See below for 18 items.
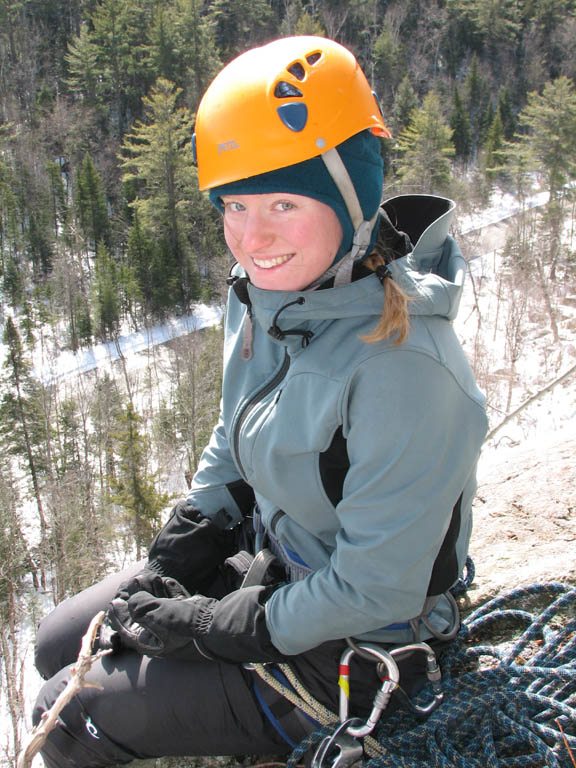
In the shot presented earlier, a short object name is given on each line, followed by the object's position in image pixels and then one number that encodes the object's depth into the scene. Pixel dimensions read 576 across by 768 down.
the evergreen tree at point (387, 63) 48.25
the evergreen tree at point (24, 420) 25.89
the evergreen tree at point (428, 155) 32.16
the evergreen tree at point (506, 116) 47.53
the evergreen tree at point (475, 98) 48.29
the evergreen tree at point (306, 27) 40.22
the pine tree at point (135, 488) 20.72
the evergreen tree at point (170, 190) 32.97
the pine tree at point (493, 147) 39.84
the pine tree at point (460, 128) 44.69
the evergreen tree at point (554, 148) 31.31
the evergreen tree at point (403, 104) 41.62
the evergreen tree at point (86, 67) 44.69
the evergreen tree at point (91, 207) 39.34
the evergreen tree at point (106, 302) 32.53
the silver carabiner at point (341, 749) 1.71
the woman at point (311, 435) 1.60
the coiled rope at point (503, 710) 1.77
